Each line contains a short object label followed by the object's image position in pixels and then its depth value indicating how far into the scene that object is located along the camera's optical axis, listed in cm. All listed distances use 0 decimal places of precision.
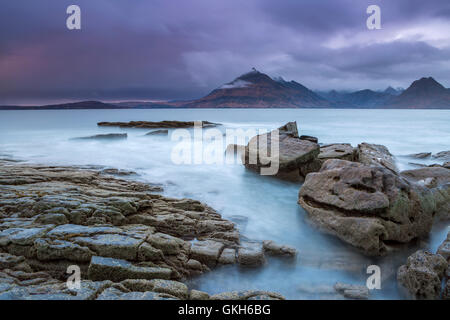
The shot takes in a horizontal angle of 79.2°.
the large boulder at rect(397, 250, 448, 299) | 399
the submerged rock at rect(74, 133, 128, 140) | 2278
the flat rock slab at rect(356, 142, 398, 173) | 1060
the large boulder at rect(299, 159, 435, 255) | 538
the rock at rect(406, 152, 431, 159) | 1552
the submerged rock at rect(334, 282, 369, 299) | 401
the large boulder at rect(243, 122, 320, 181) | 982
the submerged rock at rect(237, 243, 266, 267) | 478
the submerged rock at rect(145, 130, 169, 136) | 2521
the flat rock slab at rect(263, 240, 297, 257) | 524
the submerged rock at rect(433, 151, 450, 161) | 1496
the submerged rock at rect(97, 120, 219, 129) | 3306
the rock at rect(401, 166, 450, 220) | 685
